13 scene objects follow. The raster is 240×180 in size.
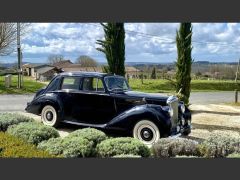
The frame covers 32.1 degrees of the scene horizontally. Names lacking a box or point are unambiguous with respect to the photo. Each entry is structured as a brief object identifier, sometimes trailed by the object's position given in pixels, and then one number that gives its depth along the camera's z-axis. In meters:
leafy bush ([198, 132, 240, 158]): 7.68
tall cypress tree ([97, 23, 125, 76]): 11.20
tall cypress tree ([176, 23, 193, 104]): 14.11
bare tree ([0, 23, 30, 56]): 11.46
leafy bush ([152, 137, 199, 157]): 7.80
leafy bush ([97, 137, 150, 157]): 7.68
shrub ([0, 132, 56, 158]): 7.06
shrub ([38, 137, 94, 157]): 7.63
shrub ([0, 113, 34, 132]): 9.70
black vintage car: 9.35
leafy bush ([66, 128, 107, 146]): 8.27
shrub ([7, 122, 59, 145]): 8.49
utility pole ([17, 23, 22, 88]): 10.99
